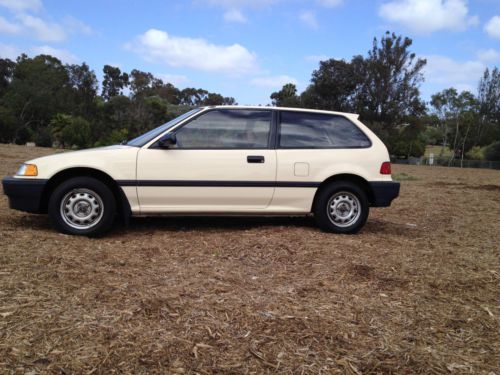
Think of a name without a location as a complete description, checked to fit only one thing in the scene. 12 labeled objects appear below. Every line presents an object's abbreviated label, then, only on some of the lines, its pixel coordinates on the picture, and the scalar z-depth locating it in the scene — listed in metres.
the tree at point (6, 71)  64.31
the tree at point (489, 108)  51.25
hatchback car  5.22
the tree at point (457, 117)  55.59
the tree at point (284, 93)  75.43
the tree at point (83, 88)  58.38
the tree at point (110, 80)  83.88
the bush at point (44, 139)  42.76
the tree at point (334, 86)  44.69
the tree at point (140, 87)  55.92
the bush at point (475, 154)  49.48
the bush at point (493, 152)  44.34
